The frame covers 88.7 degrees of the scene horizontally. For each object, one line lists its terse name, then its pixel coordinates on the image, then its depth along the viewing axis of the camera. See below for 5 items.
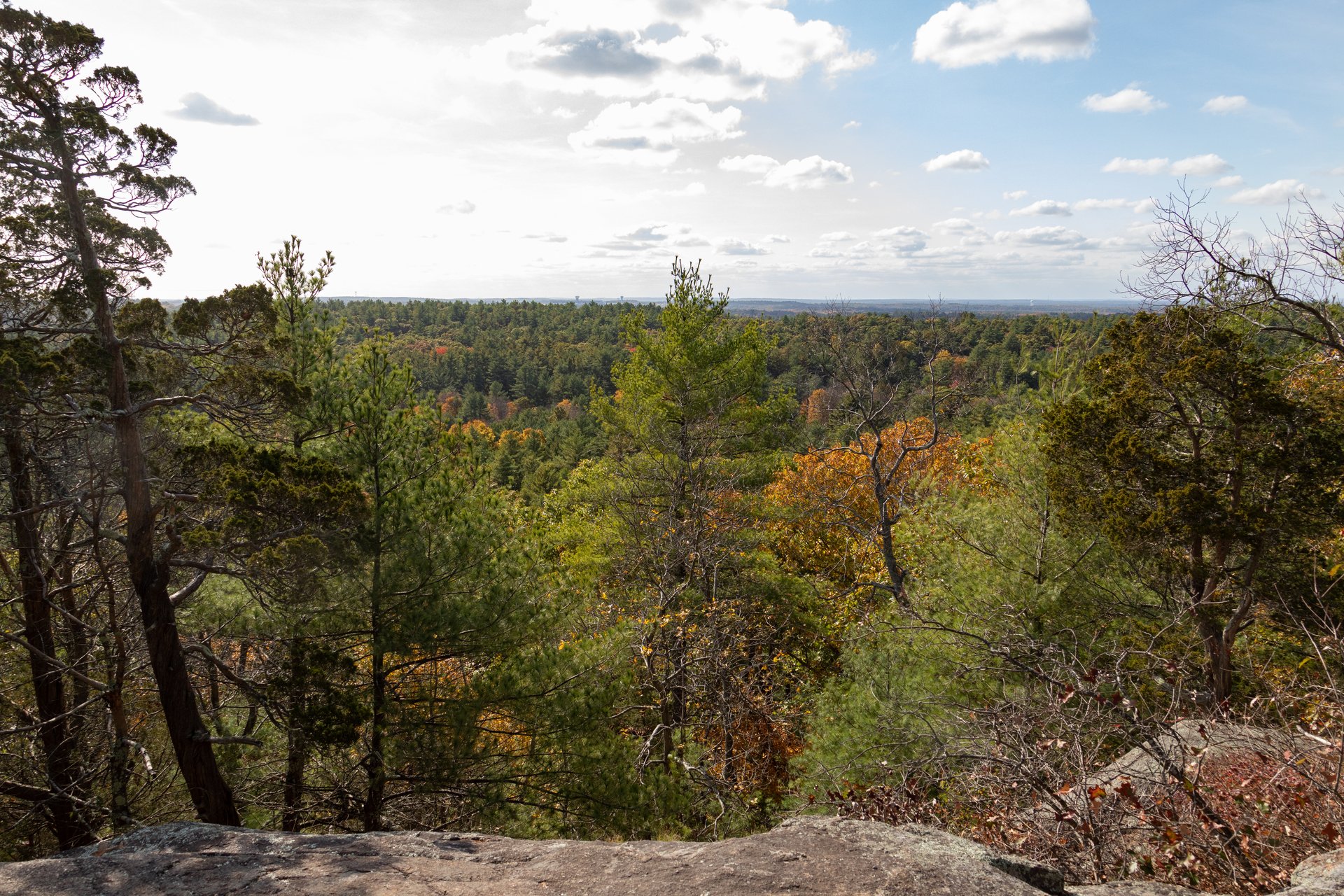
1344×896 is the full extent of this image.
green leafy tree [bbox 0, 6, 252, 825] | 5.15
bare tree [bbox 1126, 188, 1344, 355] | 6.88
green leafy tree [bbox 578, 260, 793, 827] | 11.61
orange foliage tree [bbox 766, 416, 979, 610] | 12.25
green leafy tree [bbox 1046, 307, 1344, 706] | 7.09
